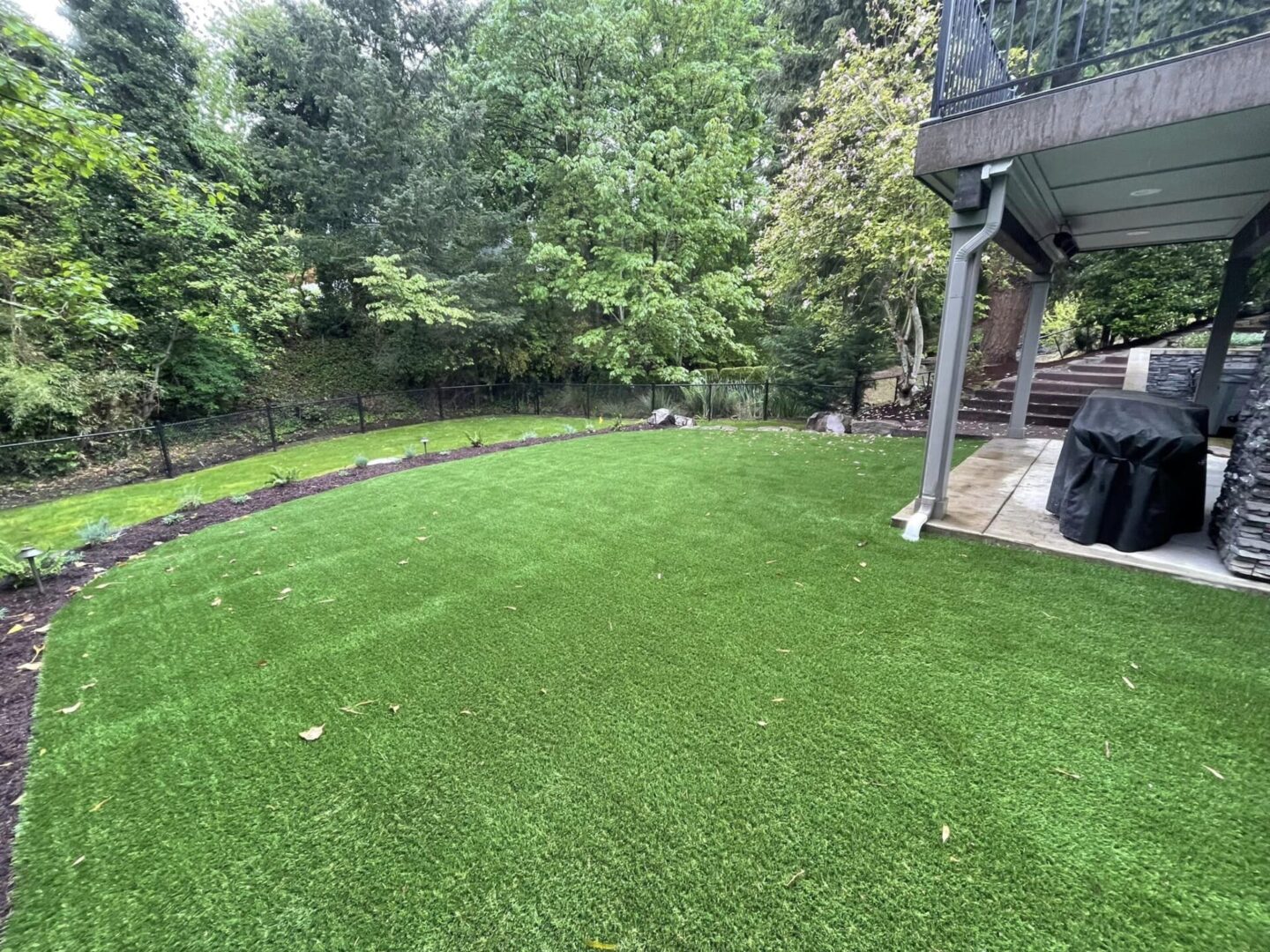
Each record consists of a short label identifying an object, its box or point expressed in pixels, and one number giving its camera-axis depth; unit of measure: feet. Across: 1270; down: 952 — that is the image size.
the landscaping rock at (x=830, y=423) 28.63
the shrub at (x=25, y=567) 11.80
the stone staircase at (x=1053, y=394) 27.91
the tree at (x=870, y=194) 23.94
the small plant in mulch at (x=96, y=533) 14.84
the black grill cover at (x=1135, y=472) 10.08
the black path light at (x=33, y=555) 11.88
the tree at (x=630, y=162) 37.91
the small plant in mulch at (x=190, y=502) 18.42
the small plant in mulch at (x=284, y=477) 21.04
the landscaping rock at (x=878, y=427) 27.58
